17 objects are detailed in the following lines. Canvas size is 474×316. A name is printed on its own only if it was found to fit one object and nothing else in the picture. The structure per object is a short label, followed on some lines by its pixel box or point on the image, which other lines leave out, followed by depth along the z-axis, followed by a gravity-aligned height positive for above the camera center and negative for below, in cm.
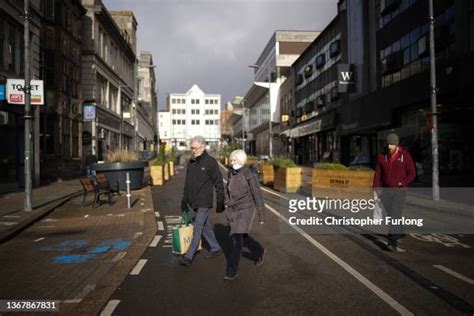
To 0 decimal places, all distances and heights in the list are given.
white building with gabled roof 14125 +1279
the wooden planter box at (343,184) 1477 -97
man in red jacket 790 -39
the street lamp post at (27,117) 1334 +117
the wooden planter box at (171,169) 3362 -92
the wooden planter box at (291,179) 1978 -100
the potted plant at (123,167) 2009 -45
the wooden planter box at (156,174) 2462 -92
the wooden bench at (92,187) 1504 -99
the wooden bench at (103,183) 1547 -86
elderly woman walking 642 -66
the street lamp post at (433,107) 1620 +168
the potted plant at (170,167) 3216 -72
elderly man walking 713 -46
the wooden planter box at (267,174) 2411 -95
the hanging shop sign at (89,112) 3244 +317
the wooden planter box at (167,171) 2766 -91
